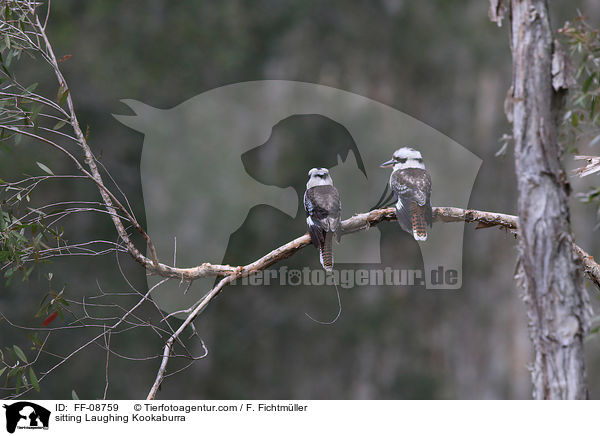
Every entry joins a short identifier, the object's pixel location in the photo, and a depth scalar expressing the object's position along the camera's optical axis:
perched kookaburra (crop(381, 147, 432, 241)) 31.23
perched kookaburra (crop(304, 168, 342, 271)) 31.22
